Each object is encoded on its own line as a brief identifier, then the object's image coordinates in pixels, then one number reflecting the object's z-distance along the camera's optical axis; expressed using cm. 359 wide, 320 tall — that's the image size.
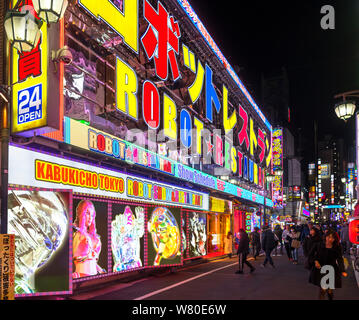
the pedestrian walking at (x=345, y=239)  2512
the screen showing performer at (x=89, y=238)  1126
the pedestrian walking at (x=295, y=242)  2058
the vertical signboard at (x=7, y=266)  700
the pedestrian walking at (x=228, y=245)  2586
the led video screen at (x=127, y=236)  1307
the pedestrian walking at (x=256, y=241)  2141
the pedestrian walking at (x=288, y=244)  2225
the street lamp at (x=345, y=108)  1370
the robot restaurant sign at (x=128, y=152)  1110
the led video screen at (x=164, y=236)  1521
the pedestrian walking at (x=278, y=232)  2491
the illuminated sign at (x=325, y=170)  14700
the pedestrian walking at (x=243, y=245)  1658
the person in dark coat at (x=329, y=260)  876
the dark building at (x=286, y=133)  7038
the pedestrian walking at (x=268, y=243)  1847
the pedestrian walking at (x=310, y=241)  924
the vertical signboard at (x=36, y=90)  893
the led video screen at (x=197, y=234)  1955
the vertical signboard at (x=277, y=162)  5072
